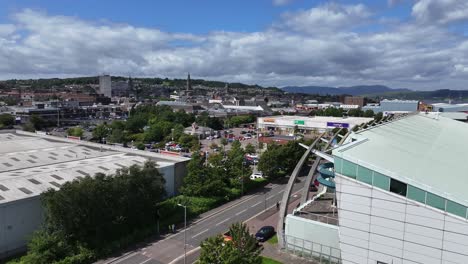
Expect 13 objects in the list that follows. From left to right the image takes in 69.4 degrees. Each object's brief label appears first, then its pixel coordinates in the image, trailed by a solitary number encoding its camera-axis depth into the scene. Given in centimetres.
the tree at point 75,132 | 9025
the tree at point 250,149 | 7081
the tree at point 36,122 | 10838
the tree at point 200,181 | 4222
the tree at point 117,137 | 8500
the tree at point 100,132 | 9150
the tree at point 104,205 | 2870
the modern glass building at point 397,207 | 2120
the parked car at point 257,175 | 5451
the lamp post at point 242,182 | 4712
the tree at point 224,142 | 8219
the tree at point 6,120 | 10434
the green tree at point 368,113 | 14548
